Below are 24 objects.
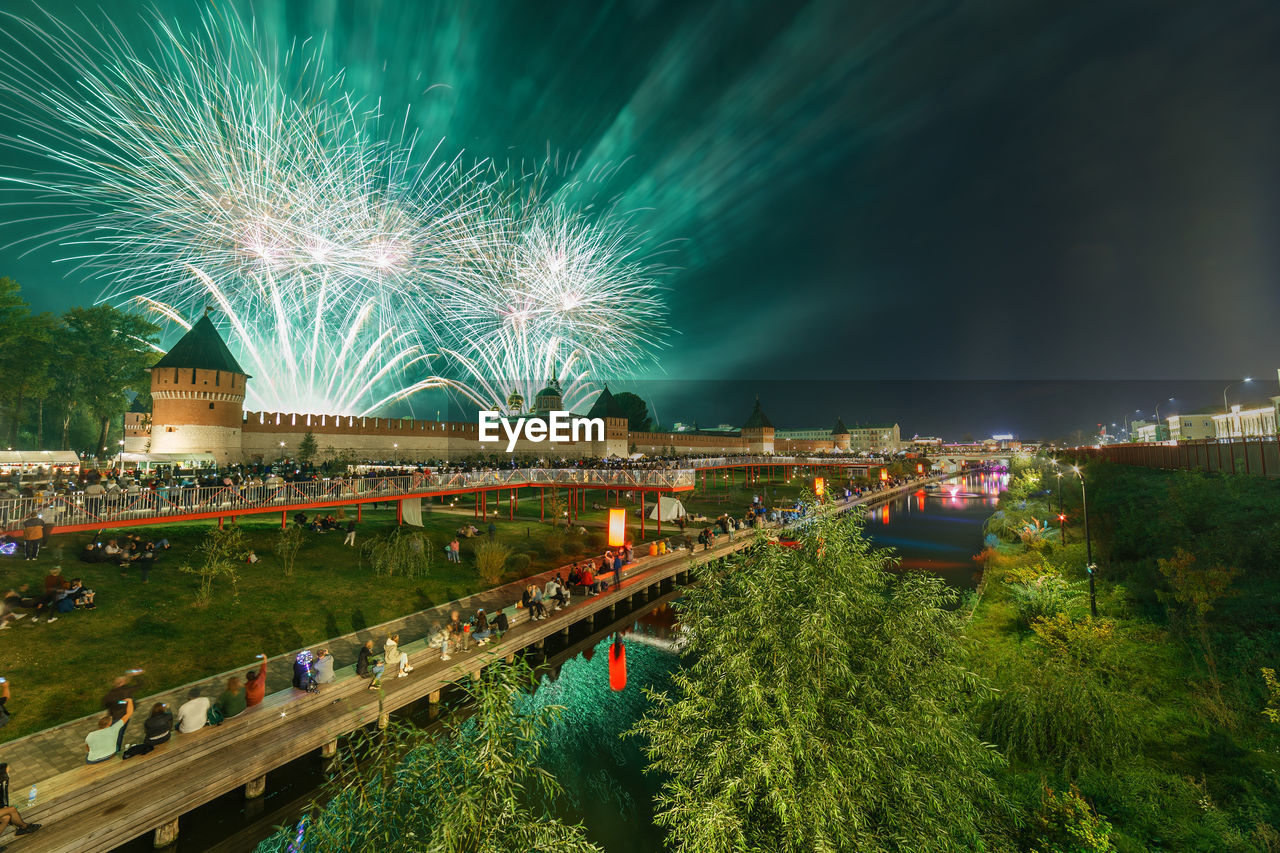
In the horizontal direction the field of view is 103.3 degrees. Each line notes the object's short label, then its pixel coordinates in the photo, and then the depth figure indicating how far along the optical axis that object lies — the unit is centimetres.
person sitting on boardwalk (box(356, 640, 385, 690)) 1334
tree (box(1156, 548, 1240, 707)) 1491
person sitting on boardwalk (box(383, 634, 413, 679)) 1406
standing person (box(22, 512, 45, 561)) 1648
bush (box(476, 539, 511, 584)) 2370
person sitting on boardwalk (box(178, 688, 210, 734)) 1060
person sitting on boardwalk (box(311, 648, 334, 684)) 1274
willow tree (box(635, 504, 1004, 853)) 790
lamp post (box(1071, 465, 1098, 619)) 1873
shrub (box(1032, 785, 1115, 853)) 865
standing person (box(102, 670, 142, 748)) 977
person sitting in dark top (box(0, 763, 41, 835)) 764
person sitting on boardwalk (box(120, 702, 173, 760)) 987
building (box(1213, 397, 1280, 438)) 5680
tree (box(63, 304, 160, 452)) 4456
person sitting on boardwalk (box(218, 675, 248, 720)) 1119
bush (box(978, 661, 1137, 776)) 1136
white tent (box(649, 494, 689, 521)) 3781
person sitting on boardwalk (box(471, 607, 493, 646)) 1652
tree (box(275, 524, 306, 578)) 2080
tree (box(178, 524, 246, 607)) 1702
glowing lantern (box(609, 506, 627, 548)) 2828
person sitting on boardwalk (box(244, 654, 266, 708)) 1171
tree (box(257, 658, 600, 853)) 554
